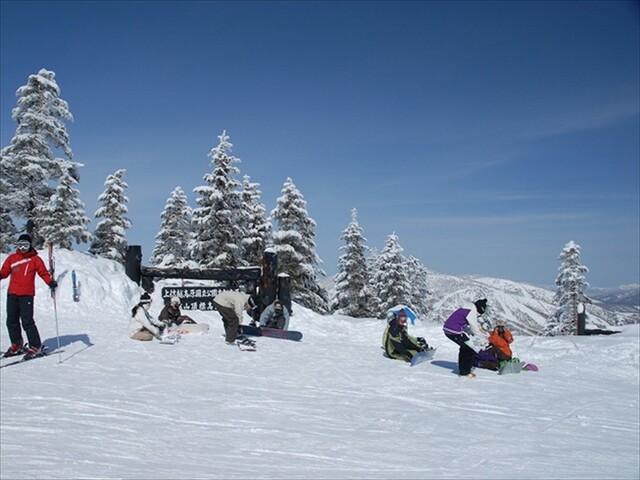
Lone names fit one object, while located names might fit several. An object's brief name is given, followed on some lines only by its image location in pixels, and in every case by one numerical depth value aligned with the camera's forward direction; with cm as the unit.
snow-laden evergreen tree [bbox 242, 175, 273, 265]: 3378
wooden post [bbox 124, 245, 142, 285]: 1675
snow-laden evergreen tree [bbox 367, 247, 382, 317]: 3835
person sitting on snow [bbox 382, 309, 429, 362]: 1241
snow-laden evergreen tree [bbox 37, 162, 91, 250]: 2964
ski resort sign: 1689
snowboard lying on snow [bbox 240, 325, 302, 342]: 1442
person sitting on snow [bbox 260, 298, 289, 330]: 1529
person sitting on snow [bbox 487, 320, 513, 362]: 1186
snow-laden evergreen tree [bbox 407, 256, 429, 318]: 4401
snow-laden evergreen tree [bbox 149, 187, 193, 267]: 4475
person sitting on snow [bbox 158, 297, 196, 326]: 1409
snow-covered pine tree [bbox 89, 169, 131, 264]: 3784
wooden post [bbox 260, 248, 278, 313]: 1681
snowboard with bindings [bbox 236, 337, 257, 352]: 1224
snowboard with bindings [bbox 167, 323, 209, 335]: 1350
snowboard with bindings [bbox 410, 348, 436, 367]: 1198
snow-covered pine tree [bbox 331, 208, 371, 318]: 3800
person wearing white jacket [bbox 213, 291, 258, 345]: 1278
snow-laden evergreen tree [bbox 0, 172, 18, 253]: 2480
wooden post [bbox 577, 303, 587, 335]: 1769
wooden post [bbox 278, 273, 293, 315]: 1686
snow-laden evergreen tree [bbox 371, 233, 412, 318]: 3859
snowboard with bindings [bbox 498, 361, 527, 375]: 1147
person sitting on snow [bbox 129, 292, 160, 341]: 1227
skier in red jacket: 980
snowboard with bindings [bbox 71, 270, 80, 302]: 1494
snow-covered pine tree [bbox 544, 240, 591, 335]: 3462
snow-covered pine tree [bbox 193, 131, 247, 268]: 3034
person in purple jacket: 1073
